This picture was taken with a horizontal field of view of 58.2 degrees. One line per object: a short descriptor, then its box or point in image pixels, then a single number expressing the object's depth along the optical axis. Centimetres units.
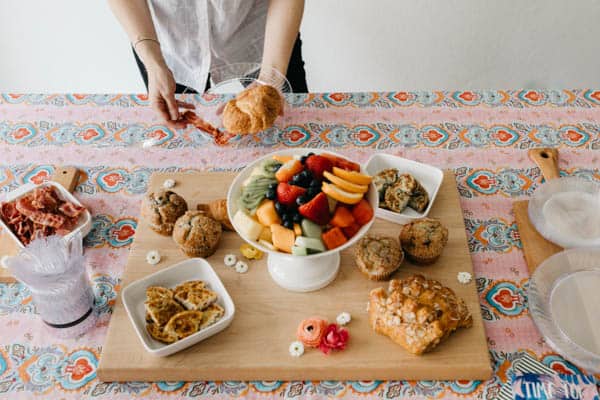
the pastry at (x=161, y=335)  126
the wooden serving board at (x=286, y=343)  124
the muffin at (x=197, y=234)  143
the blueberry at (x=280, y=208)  121
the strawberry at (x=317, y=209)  118
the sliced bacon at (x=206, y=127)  177
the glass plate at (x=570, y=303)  123
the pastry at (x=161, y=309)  128
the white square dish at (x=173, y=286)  126
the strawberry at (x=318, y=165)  125
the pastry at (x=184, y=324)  126
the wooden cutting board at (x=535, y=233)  145
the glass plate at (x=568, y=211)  145
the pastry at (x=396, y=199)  151
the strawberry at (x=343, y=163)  130
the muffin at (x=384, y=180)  154
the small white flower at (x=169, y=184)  167
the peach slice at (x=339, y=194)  120
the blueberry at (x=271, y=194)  123
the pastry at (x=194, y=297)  132
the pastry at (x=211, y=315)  129
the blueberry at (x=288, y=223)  120
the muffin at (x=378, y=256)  137
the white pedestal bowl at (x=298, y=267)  134
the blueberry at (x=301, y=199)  119
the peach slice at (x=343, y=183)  122
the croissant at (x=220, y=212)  151
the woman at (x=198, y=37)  177
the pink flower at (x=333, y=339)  126
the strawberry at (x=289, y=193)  120
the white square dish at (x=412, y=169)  163
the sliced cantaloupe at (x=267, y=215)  120
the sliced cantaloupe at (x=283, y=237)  119
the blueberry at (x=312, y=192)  120
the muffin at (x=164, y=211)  151
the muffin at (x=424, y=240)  139
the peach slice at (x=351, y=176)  124
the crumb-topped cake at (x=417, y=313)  122
